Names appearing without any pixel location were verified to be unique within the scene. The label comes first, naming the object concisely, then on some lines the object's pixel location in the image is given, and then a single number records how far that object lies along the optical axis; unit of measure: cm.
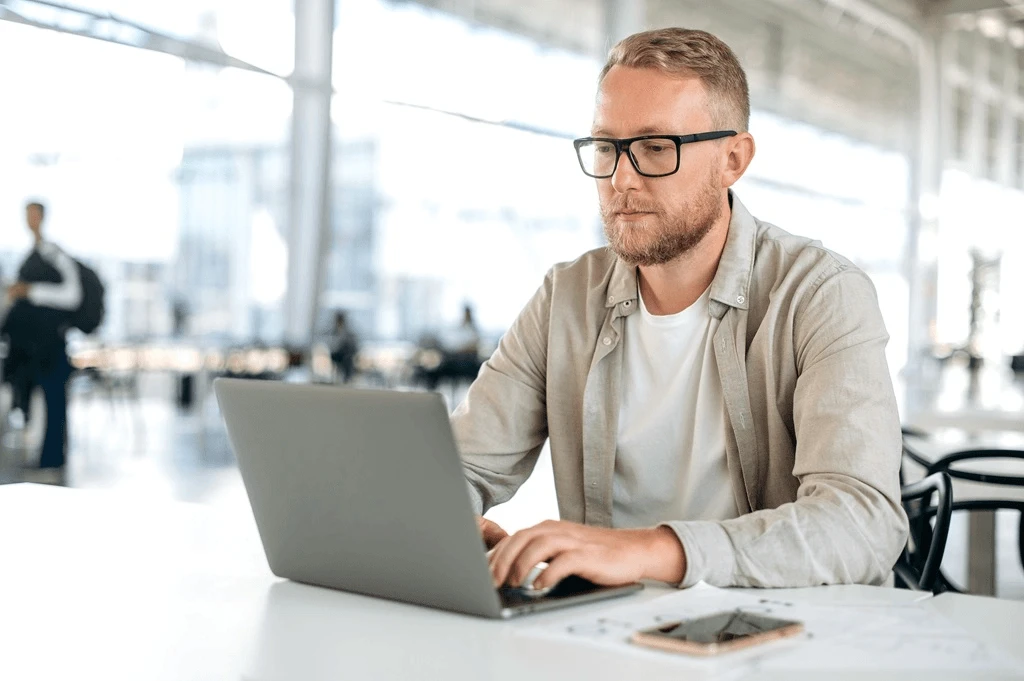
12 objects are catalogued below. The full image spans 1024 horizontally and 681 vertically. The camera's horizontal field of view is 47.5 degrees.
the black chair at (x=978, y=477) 216
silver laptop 100
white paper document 89
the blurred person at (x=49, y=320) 670
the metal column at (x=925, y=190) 1798
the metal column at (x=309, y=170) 959
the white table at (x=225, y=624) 90
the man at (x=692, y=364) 135
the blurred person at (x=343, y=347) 984
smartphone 91
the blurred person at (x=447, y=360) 1057
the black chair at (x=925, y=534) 154
